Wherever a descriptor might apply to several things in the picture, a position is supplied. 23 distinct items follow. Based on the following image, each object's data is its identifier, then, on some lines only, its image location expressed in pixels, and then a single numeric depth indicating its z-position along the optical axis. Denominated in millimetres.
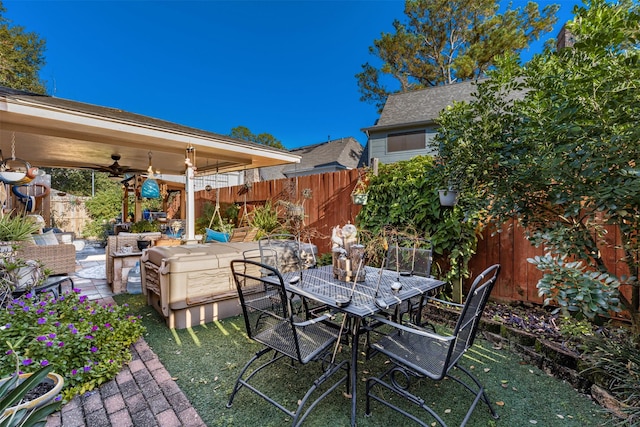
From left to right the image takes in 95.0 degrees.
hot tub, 3145
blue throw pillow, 4965
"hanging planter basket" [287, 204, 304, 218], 5828
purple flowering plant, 1964
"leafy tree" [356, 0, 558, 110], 12180
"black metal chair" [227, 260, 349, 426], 1805
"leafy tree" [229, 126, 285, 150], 31047
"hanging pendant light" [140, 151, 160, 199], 5176
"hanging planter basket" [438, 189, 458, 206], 3362
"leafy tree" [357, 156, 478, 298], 3461
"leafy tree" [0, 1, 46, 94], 10852
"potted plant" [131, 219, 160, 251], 6003
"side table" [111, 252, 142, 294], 4371
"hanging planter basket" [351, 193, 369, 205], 4477
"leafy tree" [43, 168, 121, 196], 18031
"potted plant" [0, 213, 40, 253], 3599
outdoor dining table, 1896
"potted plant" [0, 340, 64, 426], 1195
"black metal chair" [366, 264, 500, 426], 1628
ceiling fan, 6427
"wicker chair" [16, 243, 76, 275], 4008
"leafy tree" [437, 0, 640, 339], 1628
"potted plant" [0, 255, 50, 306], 2582
